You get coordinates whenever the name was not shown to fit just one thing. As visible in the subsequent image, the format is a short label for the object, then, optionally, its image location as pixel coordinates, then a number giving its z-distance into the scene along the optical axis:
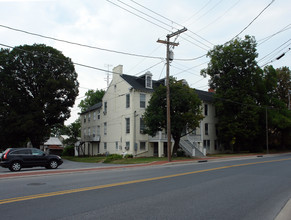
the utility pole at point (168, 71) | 23.48
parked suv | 17.67
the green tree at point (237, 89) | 38.54
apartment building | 33.16
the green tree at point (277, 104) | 41.16
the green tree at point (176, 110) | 27.38
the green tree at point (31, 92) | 34.22
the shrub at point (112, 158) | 28.44
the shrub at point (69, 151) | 49.96
